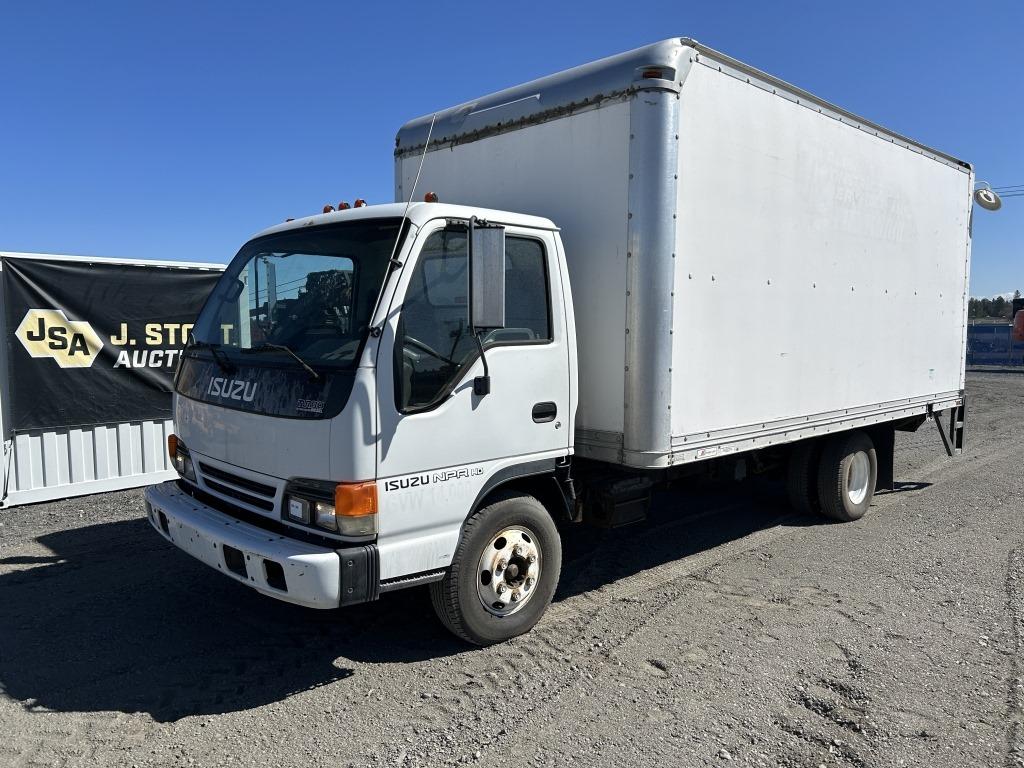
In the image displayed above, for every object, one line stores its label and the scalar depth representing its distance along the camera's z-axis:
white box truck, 3.73
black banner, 7.50
